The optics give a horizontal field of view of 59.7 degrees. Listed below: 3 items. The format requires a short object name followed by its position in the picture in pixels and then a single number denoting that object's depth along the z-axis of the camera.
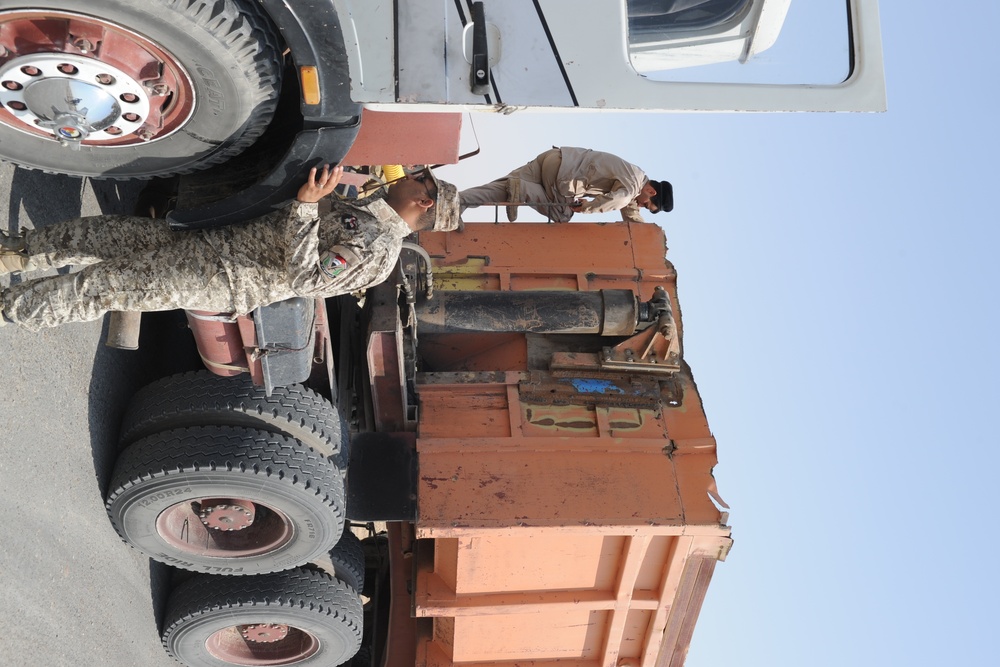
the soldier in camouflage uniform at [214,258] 3.20
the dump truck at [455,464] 3.88
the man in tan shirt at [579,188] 5.34
